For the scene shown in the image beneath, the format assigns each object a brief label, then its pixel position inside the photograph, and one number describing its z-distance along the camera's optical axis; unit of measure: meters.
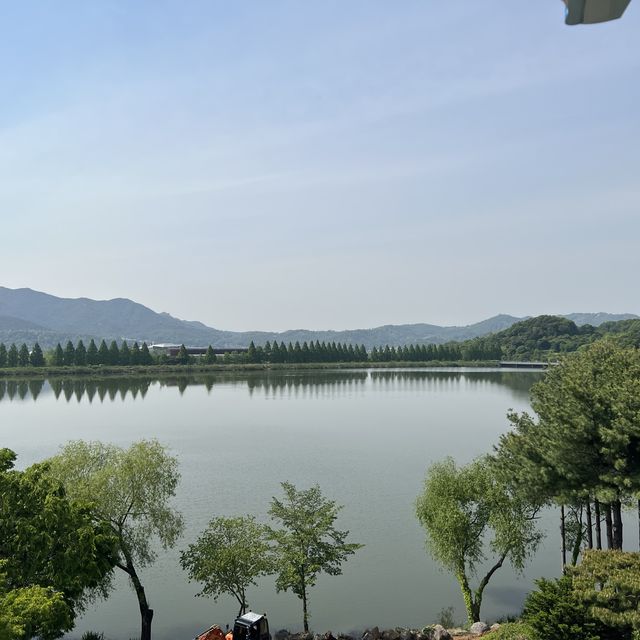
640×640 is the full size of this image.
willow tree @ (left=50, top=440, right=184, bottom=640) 21.14
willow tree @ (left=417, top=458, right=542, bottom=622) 22.31
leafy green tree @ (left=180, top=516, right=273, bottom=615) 20.70
